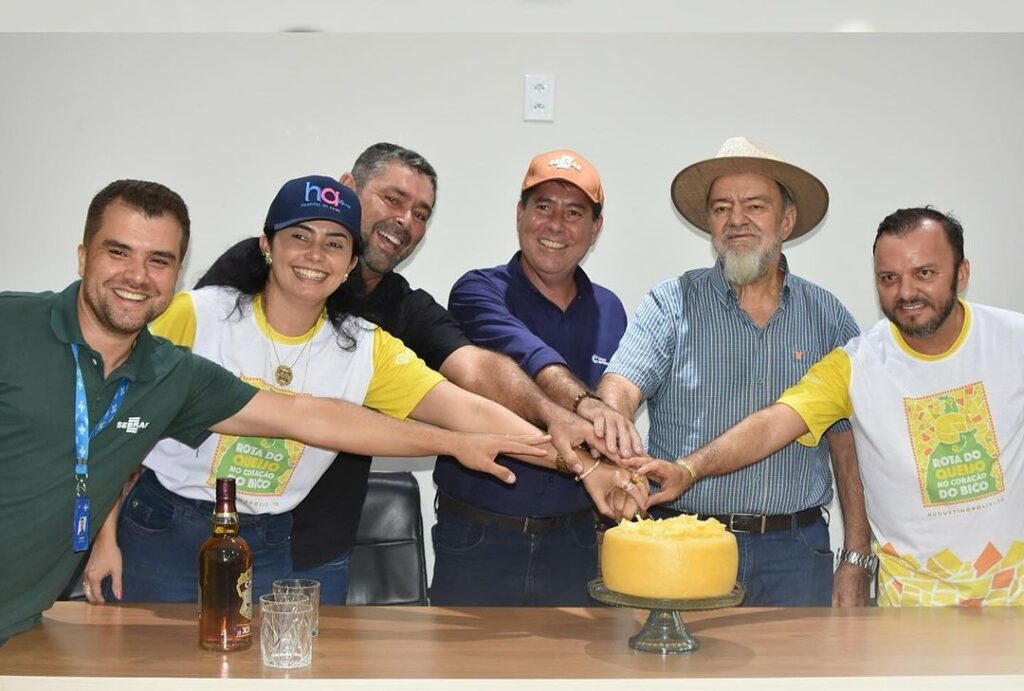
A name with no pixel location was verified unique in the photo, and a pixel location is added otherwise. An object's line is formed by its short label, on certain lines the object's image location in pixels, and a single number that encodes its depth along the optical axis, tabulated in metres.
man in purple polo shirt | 3.05
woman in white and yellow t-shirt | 2.59
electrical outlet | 3.76
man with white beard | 2.95
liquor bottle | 1.93
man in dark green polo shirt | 2.07
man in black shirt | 2.71
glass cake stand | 1.92
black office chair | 3.37
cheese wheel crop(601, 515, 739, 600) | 1.93
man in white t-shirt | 2.64
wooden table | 1.80
